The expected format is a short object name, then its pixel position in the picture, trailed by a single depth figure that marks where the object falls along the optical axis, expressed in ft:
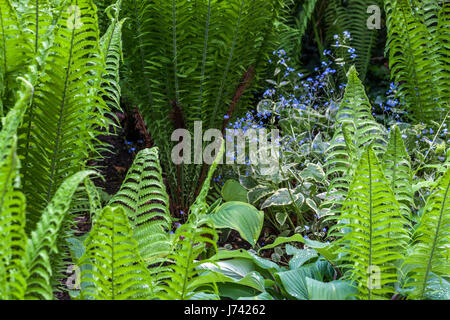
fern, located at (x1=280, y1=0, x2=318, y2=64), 11.89
